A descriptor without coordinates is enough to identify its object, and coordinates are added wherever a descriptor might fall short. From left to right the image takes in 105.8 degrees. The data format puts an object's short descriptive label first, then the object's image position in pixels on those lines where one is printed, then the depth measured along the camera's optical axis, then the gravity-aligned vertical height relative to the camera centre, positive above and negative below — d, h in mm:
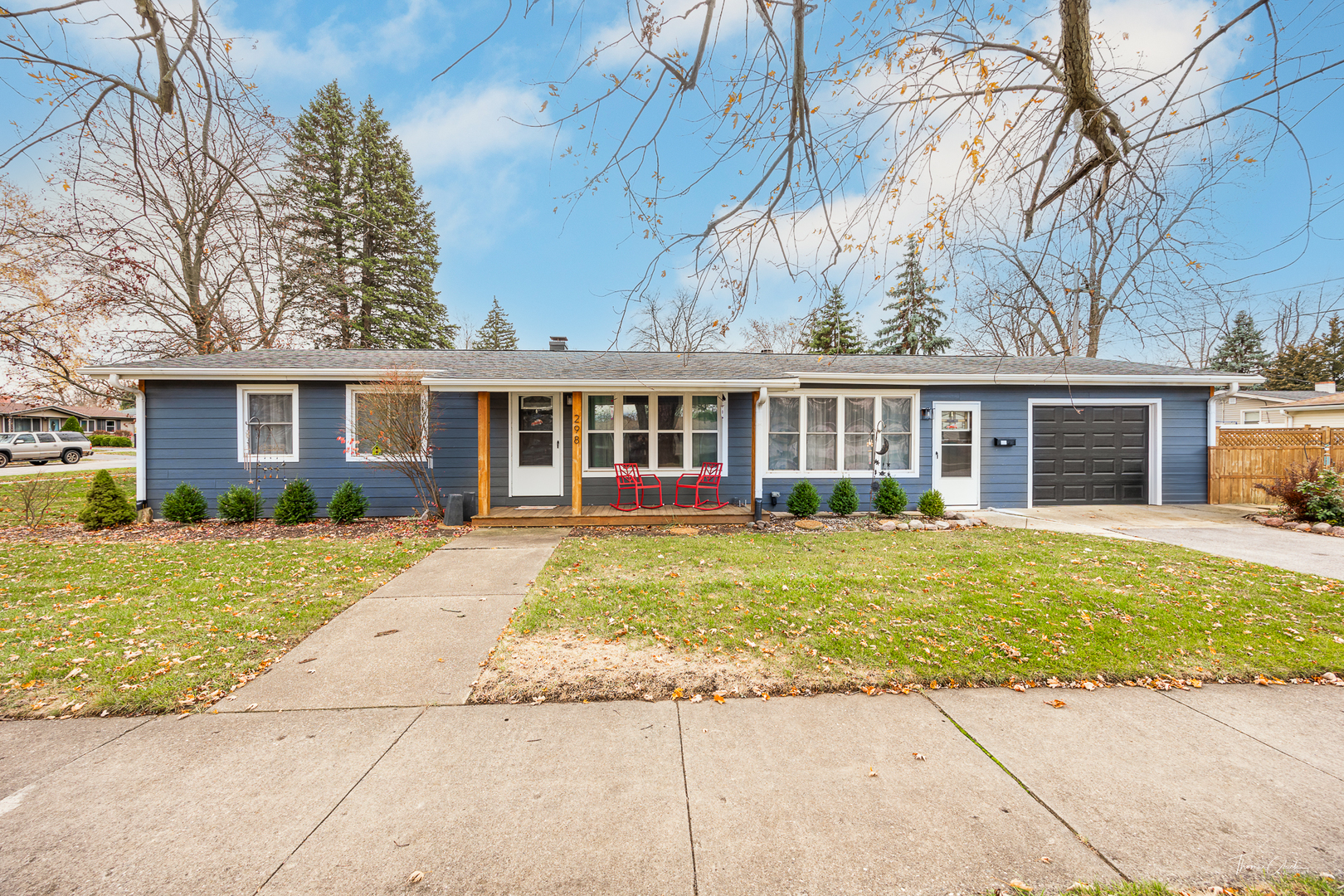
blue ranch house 8445 +403
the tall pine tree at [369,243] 19172 +8345
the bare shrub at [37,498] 8250 -976
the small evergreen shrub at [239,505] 8148 -910
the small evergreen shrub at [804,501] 8836 -947
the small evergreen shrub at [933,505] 8812 -1027
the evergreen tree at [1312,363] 24094 +3980
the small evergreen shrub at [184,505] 8094 -902
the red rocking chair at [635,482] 8781 -612
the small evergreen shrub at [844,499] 8922 -931
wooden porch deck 8000 -1113
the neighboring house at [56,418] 32531 +2268
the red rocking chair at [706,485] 8906 -682
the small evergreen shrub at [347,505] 8164 -918
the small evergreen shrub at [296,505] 8055 -902
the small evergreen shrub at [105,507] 7805 -895
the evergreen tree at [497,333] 31828 +7299
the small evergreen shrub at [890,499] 8891 -915
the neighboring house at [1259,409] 17266 +1244
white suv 20422 +50
